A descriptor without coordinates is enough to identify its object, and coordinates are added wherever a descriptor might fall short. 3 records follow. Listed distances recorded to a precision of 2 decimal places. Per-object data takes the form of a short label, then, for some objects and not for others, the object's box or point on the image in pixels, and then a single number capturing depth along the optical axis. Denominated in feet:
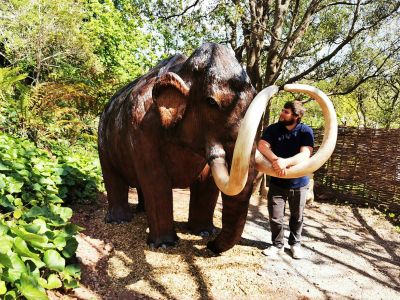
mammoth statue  9.50
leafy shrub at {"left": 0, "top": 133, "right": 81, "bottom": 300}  6.42
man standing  12.61
